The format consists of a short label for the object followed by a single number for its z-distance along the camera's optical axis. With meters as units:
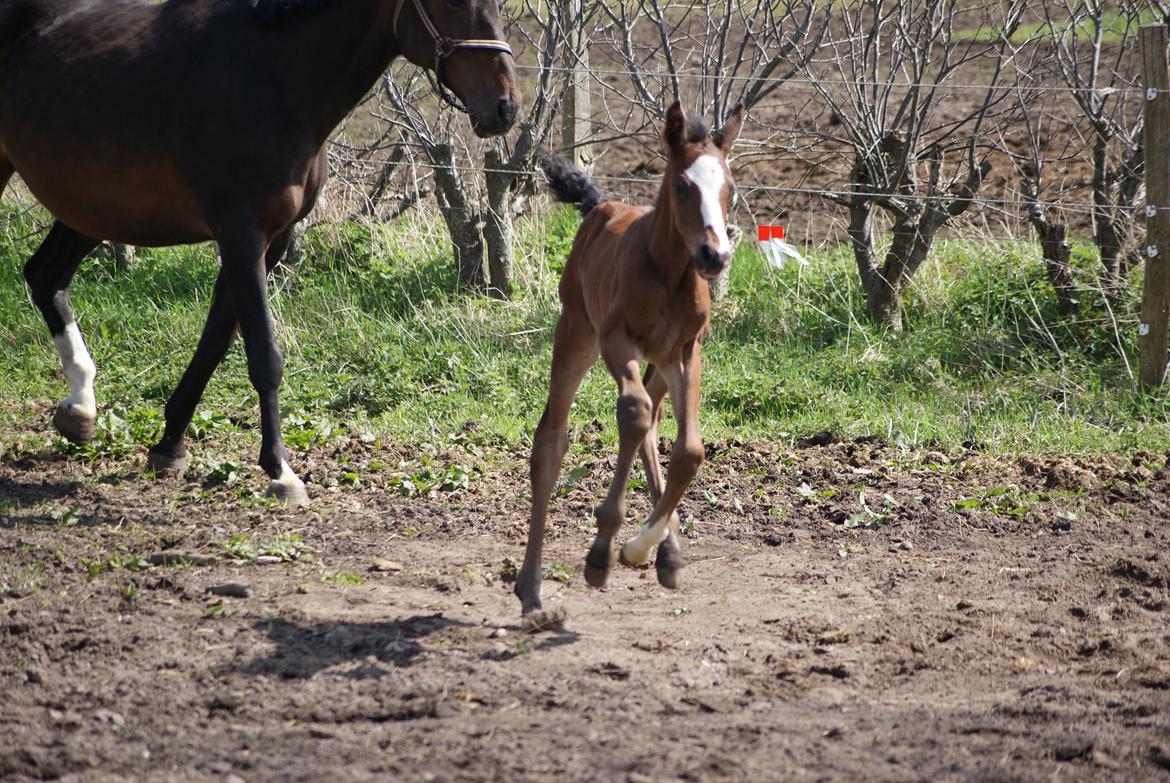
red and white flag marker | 16.05
